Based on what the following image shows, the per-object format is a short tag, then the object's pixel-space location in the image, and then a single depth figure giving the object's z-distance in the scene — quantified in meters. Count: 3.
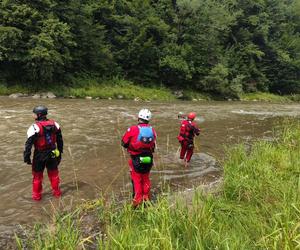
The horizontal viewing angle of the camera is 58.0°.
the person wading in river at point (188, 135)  7.02
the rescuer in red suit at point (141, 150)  4.68
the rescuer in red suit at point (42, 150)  4.86
